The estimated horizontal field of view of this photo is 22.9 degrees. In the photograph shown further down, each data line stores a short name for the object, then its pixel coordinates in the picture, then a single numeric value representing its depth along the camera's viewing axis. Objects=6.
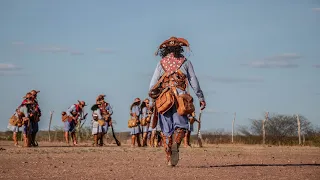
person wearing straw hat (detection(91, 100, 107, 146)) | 32.66
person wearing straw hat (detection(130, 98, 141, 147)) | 32.97
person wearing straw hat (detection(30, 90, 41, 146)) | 29.11
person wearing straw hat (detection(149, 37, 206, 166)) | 14.80
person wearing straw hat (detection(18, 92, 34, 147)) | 28.67
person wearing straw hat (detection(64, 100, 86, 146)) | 34.81
